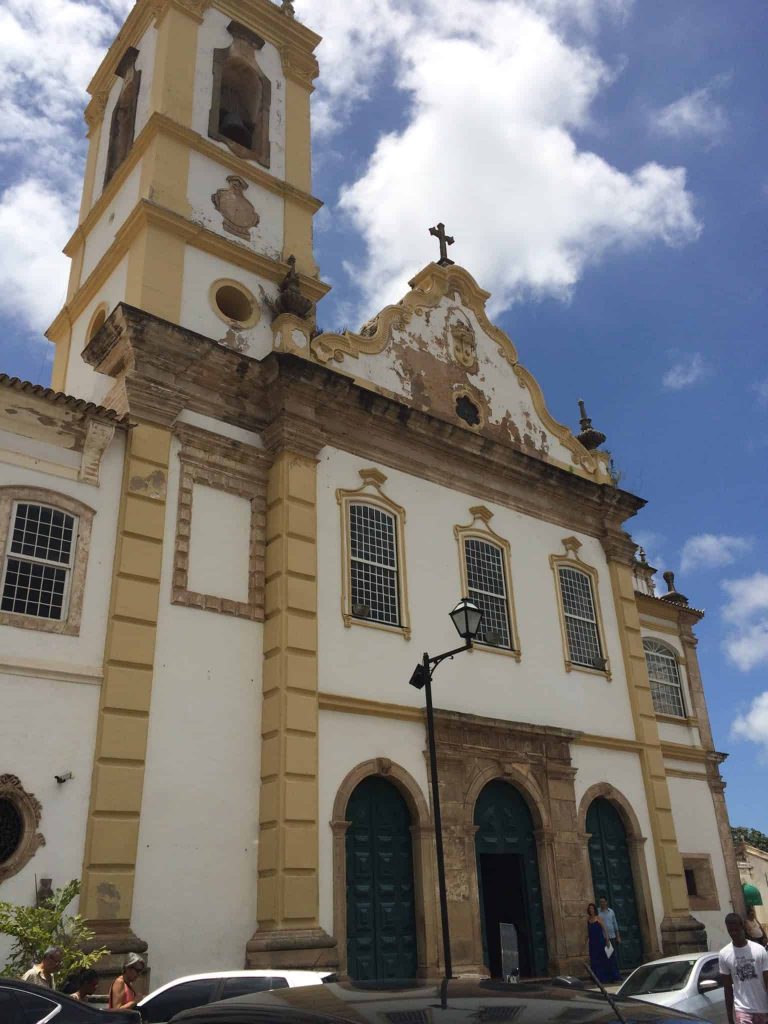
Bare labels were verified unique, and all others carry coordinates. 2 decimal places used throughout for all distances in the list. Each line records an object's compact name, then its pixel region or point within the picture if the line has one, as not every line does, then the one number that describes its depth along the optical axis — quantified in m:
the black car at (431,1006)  3.10
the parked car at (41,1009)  6.75
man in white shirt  7.19
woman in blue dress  15.34
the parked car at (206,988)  8.51
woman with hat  9.35
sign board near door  11.01
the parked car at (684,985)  10.23
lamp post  11.61
